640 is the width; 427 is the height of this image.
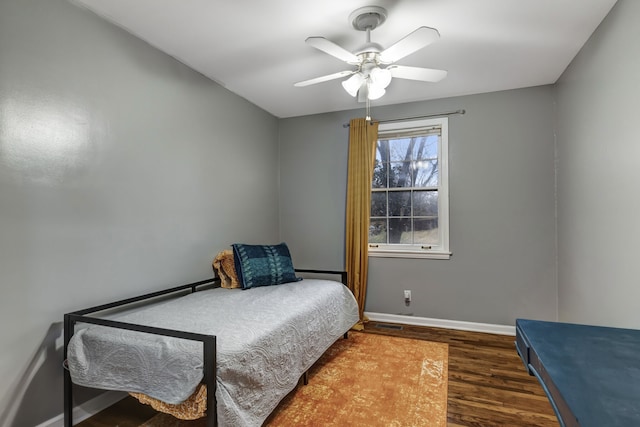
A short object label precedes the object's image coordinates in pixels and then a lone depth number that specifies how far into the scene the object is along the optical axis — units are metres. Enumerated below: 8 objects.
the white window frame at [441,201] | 3.44
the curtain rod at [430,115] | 3.39
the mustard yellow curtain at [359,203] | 3.61
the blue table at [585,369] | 0.74
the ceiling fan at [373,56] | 1.87
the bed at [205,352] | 1.41
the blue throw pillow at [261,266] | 2.82
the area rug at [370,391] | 1.86
